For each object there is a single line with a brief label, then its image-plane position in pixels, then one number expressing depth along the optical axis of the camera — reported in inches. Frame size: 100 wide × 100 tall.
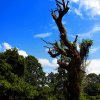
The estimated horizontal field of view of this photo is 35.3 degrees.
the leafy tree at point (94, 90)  1953.7
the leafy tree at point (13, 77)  1192.3
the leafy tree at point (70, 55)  387.3
